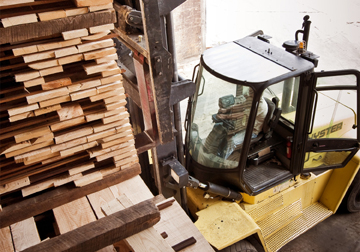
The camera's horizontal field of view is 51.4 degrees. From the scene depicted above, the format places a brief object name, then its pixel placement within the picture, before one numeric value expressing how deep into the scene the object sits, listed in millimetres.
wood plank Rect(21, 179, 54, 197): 2512
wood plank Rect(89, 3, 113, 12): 2119
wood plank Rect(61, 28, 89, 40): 2098
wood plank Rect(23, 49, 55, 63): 2098
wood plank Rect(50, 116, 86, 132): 2350
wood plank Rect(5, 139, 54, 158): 2312
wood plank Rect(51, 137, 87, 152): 2434
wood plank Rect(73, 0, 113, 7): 2055
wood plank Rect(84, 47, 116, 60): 2227
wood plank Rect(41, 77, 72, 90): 2213
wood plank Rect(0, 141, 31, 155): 2266
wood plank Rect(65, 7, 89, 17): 2070
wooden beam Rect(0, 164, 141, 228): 2471
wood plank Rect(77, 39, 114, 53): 2193
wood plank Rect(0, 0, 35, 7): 1898
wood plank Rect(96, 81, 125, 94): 2361
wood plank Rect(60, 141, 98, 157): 2484
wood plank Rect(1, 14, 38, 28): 1937
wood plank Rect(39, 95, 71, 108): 2240
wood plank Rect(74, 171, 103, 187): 2639
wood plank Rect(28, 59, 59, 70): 2137
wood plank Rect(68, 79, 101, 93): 2276
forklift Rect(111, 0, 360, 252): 3820
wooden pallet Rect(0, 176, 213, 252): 2338
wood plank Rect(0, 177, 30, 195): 2415
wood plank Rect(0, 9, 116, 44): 1961
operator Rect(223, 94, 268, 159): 4094
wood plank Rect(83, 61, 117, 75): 2256
